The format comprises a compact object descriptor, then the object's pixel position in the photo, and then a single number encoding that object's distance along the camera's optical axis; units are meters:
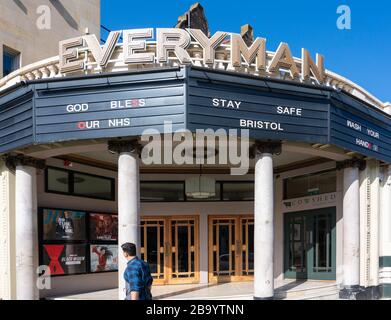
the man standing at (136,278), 5.75
